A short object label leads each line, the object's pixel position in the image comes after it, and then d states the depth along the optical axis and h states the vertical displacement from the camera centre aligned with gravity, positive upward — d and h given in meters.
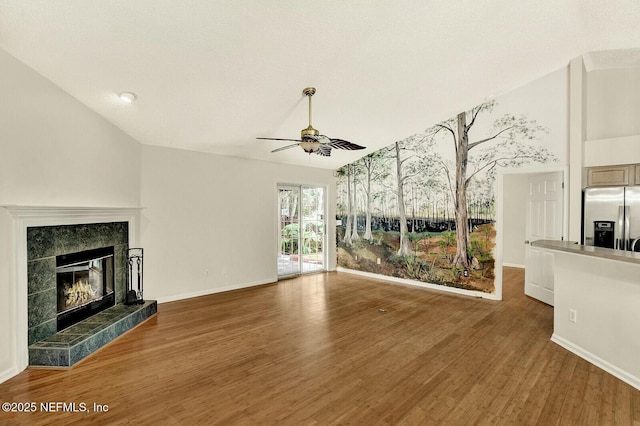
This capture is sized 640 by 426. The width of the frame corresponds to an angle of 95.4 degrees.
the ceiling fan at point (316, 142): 3.09 +0.80
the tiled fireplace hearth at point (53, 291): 2.65 -0.79
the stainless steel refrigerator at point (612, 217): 3.81 -0.08
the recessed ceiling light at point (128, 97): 3.21 +1.28
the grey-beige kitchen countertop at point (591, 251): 2.40 -0.38
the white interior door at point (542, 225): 4.64 -0.23
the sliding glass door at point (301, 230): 6.42 -0.44
